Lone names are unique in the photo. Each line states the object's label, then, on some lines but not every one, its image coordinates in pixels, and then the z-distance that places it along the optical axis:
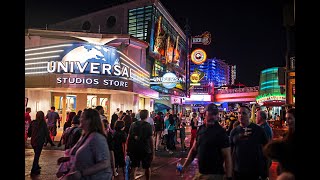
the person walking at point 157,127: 12.22
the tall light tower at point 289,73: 11.57
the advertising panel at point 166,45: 30.24
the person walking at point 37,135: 7.14
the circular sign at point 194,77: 39.55
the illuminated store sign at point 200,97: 56.67
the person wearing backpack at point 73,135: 4.31
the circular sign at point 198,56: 39.34
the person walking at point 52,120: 12.75
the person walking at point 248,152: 3.81
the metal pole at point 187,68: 35.20
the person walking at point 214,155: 3.35
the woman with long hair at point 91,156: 2.87
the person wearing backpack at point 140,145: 5.57
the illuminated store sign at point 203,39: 39.79
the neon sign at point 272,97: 37.47
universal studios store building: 15.31
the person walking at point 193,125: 11.47
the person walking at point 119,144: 6.20
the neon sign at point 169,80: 23.08
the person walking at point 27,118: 11.17
